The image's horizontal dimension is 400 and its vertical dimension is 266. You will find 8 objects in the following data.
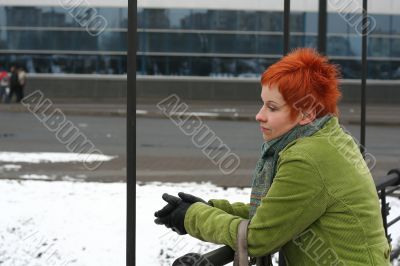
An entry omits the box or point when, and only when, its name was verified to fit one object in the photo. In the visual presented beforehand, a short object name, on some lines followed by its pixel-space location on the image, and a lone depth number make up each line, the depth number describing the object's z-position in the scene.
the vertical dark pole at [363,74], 3.55
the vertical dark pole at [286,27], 2.88
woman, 1.99
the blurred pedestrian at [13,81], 28.16
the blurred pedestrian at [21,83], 28.34
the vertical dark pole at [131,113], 2.31
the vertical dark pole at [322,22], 3.25
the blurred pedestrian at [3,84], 28.78
